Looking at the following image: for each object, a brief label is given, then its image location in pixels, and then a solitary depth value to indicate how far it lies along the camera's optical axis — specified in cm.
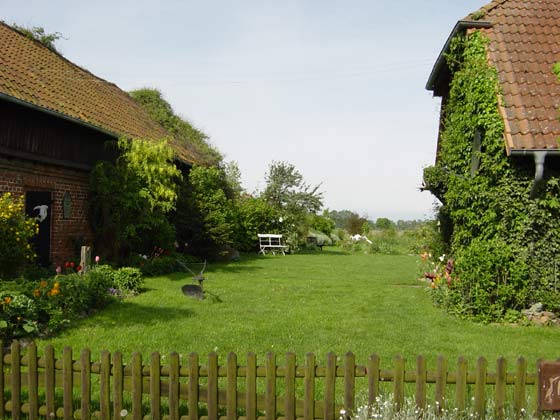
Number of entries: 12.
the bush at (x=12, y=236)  888
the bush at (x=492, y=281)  885
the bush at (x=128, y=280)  1076
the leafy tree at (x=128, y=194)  1374
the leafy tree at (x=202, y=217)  1884
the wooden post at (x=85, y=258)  1067
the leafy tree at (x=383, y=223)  7546
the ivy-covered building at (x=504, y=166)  891
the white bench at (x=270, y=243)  2688
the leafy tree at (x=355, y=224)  4903
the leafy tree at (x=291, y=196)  3191
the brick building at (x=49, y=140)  1107
